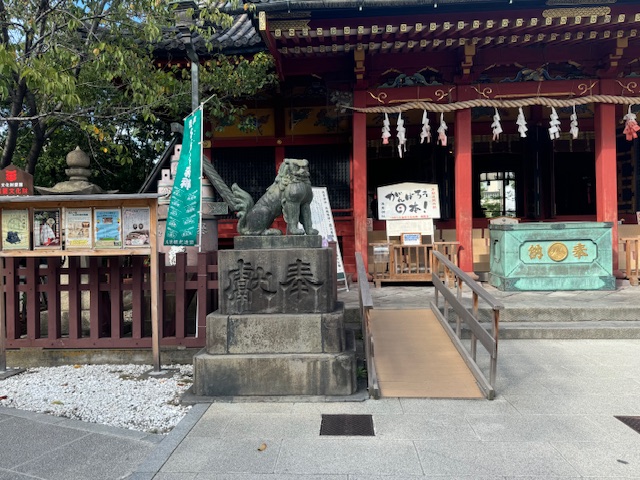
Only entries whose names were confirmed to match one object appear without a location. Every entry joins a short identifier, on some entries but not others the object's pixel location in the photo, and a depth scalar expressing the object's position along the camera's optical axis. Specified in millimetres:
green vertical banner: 5711
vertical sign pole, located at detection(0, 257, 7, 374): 5363
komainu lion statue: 4602
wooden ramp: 4363
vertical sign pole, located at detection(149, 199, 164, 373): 5180
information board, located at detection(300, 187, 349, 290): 8844
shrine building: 7410
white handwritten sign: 8930
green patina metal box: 7672
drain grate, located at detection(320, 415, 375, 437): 3480
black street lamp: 6684
